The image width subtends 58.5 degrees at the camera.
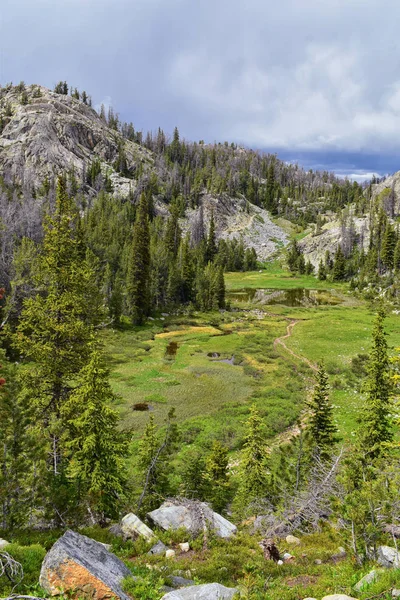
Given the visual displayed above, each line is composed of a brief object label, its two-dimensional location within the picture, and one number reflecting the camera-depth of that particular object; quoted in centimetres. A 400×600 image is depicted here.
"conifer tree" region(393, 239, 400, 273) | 10669
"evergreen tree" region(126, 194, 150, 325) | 6438
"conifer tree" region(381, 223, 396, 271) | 11275
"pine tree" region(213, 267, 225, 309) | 8138
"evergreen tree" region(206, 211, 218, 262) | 13038
